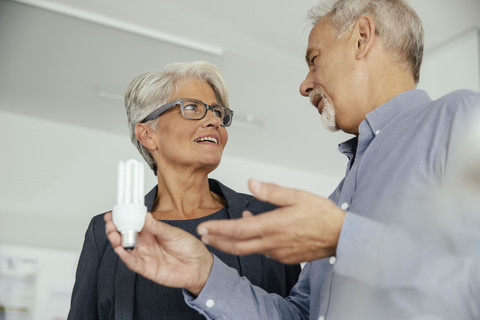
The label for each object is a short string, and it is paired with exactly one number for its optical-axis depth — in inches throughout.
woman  63.8
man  28.5
